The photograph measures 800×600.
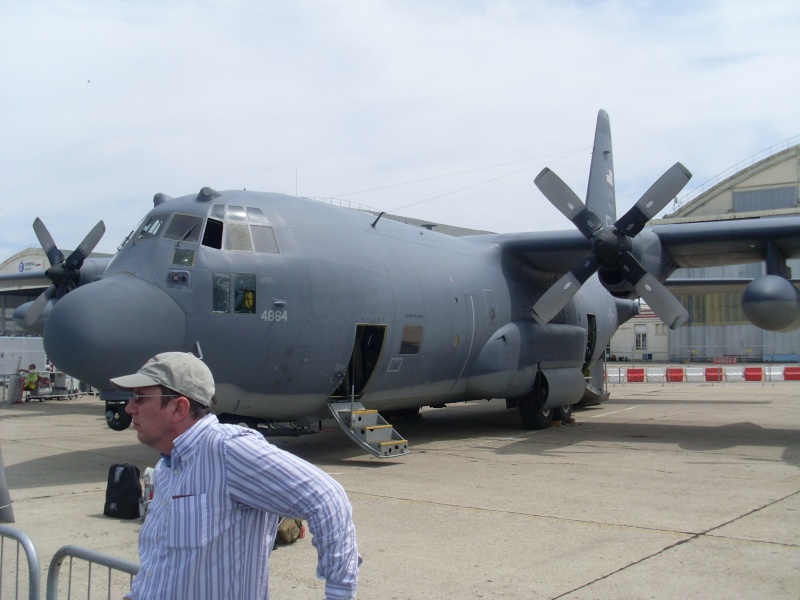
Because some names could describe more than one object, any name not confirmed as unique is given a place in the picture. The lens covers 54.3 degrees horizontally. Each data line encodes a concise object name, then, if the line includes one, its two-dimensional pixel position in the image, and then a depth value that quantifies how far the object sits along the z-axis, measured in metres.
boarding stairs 11.78
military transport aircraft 9.90
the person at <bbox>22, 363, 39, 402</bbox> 26.08
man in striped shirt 2.56
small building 65.25
